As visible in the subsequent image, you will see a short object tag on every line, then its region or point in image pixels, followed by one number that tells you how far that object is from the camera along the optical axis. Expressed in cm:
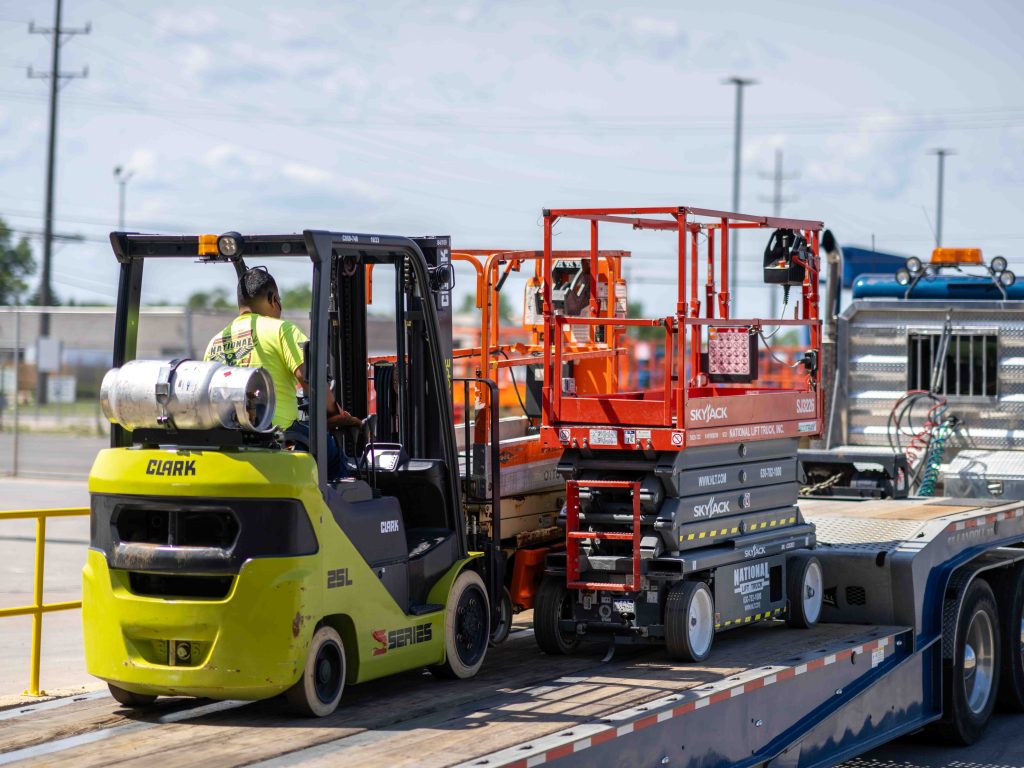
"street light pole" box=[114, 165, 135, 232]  6068
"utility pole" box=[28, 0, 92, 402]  4406
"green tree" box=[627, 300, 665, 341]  6584
